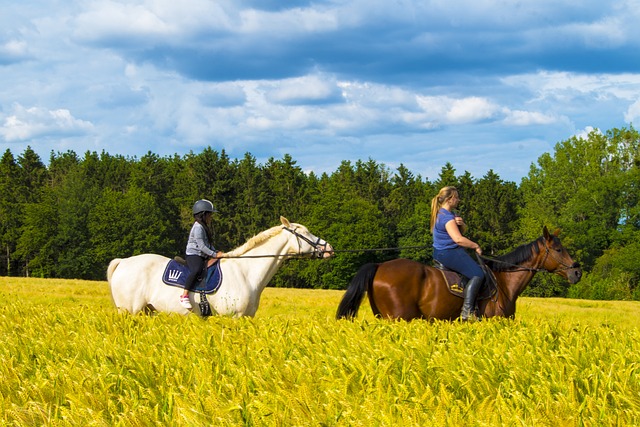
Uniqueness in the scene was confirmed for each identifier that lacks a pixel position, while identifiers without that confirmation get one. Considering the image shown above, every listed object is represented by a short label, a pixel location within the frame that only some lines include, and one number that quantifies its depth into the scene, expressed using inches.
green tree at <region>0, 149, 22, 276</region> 3516.2
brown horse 431.2
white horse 480.7
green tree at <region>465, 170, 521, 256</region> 3312.0
